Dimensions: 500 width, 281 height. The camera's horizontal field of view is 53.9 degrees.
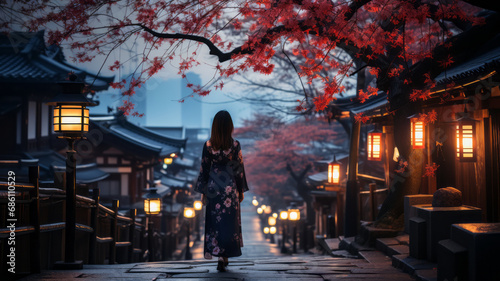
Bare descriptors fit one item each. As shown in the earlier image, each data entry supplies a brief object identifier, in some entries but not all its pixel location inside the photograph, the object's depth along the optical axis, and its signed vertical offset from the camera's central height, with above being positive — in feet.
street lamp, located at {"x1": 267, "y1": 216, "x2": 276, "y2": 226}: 126.21 -15.64
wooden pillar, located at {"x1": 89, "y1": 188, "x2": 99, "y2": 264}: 31.53 -4.22
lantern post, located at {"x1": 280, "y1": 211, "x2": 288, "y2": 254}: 95.25 -10.79
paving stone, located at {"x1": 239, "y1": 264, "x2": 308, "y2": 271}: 25.82 -5.83
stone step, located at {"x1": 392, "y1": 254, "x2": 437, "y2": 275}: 23.32 -5.20
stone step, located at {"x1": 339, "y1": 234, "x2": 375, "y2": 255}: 36.37 -7.07
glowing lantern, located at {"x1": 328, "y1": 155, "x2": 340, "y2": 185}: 61.20 -1.58
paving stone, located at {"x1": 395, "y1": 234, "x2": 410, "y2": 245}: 32.36 -5.44
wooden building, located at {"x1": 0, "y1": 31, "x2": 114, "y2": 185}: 59.52 +7.71
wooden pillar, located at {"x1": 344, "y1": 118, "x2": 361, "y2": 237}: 47.97 -3.28
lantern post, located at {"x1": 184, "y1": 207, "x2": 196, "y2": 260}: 89.71 -9.64
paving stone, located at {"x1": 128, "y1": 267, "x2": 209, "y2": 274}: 24.50 -5.62
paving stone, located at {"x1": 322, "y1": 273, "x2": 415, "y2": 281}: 22.13 -5.40
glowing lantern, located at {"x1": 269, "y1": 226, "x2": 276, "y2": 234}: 129.90 -18.63
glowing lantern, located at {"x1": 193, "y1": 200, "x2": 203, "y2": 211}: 105.91 -9.85
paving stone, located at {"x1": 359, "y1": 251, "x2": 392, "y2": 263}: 30.83 -6.42
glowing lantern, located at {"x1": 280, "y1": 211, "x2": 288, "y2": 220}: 95.26 -10.78
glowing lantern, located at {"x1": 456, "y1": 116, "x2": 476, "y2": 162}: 31.83 +1.19
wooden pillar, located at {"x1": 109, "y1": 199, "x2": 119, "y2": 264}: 38.24 -5.53
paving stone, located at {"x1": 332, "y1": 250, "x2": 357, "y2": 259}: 38.75 -7.82
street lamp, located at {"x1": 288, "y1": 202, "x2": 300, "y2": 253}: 89.15 -9.98
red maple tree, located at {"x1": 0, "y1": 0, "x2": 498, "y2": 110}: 29.00 +7.83
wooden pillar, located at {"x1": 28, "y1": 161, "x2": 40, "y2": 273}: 22.06 -2.87
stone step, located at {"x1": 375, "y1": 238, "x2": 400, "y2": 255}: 32.74 -5.73
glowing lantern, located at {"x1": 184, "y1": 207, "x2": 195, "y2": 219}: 89.76 -9.61
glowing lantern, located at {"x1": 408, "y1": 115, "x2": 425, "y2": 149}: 35.73 +1.84
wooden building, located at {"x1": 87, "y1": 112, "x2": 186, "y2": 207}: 82.99 +0.26
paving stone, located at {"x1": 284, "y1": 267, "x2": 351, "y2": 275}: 23.98 -5.56
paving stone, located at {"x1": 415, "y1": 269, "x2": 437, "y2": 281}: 20.86 -5.07
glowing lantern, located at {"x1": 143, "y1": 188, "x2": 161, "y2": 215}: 55.26 -4.92
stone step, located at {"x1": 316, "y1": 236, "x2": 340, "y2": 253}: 46.52 -8.48
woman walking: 24.89 -1.89
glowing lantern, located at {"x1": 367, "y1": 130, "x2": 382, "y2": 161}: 49.42 +1.34
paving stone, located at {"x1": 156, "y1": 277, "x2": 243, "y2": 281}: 21.68 -5.29
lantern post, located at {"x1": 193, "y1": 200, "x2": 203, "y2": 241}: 106.22 -17.94
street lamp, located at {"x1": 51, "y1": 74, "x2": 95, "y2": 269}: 24.73 +1.71
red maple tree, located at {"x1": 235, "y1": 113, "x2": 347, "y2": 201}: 114.93 +2.90
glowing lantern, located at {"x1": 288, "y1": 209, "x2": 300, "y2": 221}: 89.10 -9.94
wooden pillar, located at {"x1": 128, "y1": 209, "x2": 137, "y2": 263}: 46.60 -7.19
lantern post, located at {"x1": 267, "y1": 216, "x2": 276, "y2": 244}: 126.49 -16.47
